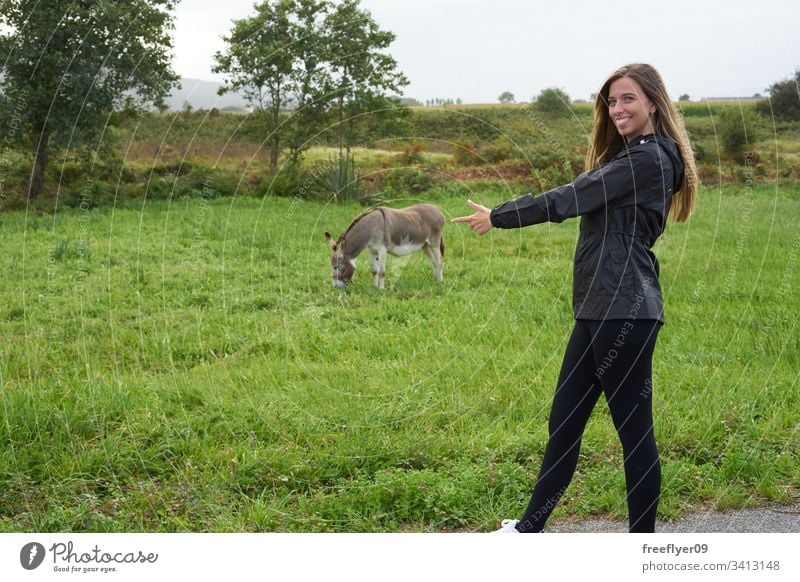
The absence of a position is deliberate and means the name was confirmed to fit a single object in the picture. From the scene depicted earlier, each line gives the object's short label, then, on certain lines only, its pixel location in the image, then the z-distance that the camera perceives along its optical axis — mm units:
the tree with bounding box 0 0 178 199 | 9430
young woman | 3838
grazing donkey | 9234
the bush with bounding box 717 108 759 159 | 15939
